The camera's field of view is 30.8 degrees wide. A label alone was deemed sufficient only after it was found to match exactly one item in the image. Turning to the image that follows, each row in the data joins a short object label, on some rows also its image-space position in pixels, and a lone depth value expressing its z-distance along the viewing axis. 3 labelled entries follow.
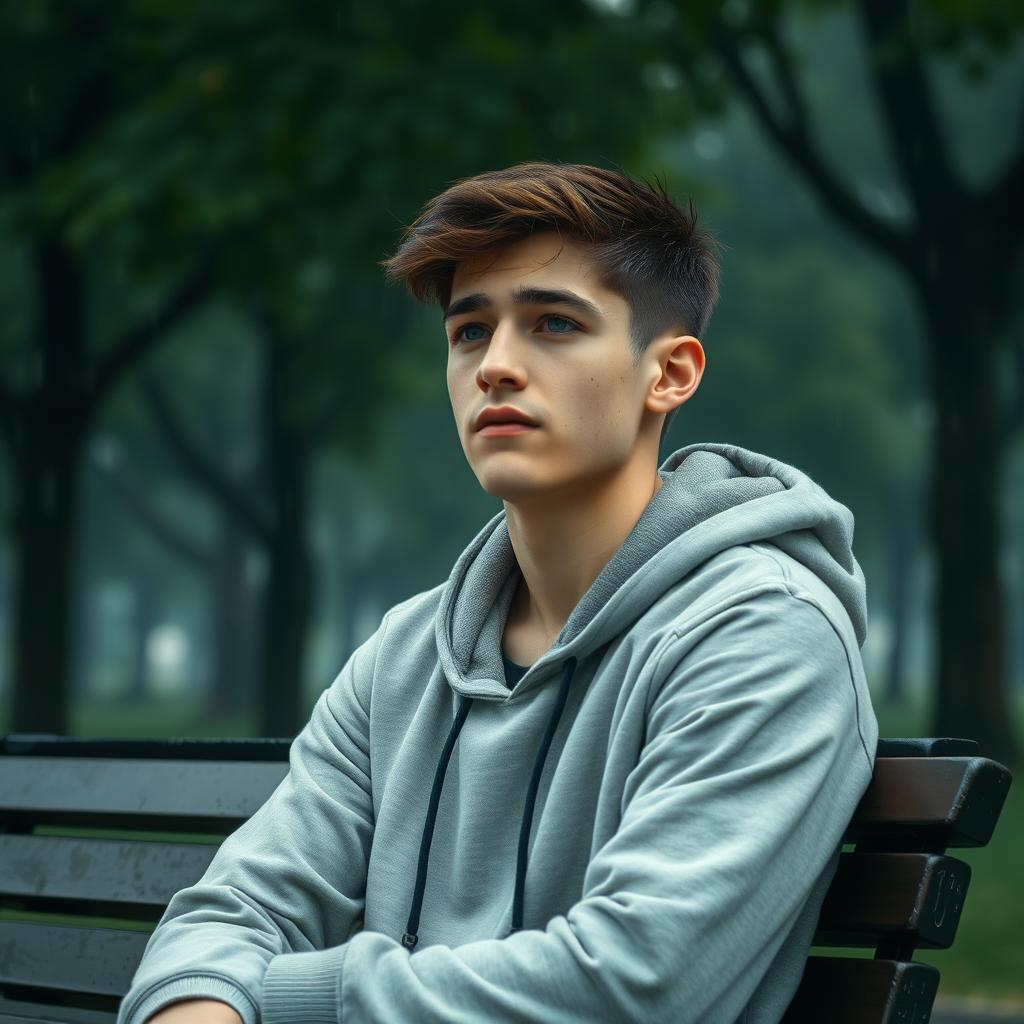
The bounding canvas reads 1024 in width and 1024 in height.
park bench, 2.66
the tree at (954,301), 14.30
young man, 2.45
